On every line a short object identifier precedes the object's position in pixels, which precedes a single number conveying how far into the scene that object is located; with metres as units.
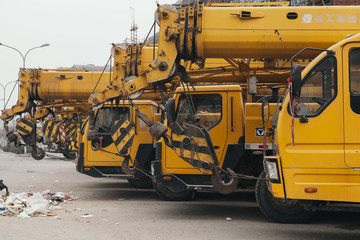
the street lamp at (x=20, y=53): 37.69
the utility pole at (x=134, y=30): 64.11
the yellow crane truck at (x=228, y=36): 8.19
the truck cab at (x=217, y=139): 9.31
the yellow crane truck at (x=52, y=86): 15.66
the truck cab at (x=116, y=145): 12.03
